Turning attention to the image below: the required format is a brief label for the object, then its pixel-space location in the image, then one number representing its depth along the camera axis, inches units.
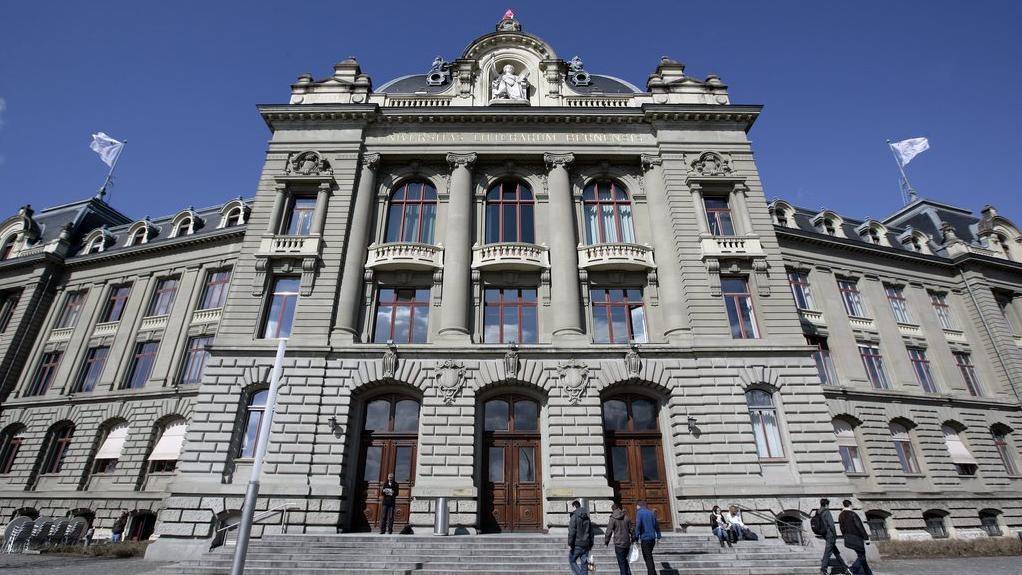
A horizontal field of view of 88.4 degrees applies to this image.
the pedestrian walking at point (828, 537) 536.5
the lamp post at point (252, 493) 318.7
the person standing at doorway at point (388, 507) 683.4
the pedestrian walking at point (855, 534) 503.8
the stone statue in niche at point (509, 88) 1079.0
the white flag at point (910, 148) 1667.7
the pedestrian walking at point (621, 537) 472.4
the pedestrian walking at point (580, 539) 473.4
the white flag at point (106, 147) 1659.7
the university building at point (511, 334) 767.7
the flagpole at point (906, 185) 1727.4
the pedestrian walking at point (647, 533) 496.1
